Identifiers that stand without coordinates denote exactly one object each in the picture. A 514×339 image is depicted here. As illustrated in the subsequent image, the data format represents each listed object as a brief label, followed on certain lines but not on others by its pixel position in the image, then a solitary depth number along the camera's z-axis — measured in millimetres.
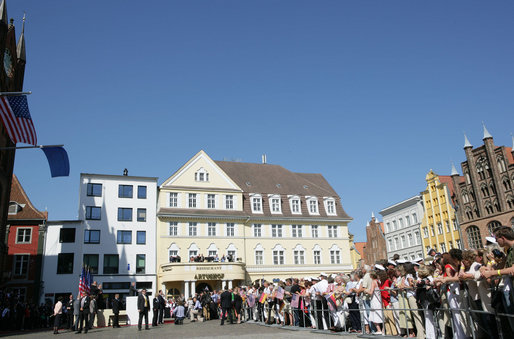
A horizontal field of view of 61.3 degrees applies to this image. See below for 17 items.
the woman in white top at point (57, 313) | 22125
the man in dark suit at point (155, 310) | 24391
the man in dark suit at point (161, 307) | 26569
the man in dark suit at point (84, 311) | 21297
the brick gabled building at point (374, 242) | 69912
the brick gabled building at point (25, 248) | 40125
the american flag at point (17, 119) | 17969
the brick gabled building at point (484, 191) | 47094
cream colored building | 44031
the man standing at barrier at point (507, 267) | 7082
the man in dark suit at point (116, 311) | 25256
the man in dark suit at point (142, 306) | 21312
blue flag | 20875
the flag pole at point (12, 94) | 17598
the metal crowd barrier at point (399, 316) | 8375
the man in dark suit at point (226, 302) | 22844
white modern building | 41750
